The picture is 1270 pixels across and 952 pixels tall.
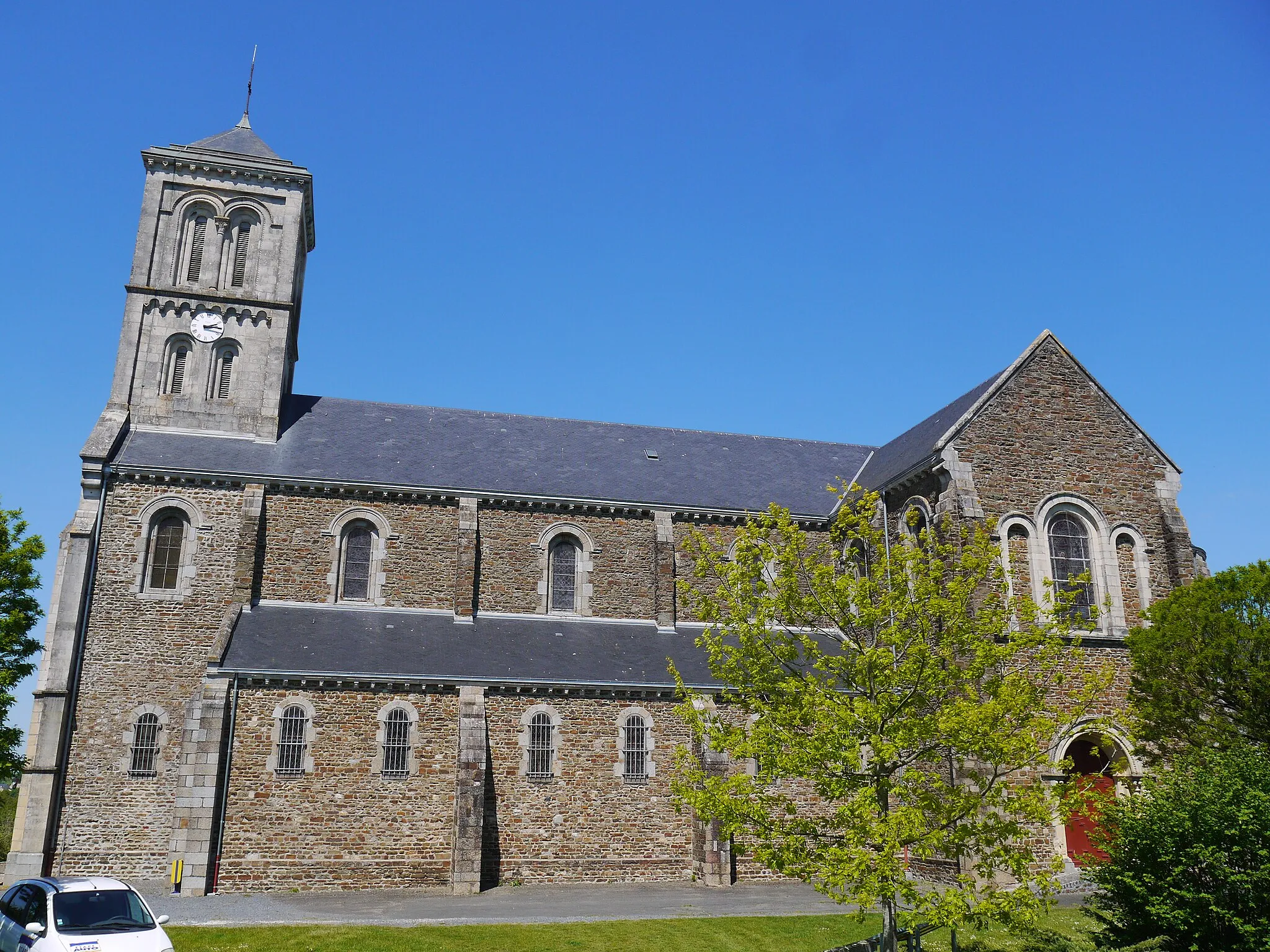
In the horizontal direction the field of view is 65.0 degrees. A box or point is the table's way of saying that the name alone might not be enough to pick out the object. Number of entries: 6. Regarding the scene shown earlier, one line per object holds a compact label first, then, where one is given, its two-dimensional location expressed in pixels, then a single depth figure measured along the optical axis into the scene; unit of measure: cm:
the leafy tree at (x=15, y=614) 2170
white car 1175
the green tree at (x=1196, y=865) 1262
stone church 2109
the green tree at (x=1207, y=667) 1798
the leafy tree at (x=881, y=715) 1212
